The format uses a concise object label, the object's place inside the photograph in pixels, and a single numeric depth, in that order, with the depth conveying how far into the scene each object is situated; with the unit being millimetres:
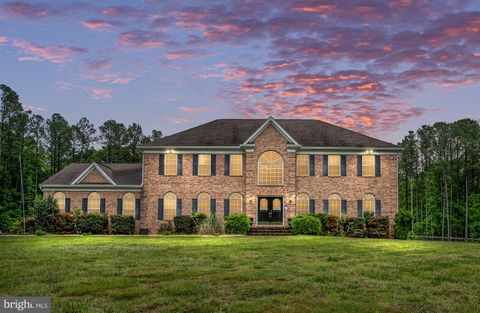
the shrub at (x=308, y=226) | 32656
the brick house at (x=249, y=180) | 37281
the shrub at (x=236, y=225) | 33188
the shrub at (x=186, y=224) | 35406
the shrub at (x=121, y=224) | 36250
